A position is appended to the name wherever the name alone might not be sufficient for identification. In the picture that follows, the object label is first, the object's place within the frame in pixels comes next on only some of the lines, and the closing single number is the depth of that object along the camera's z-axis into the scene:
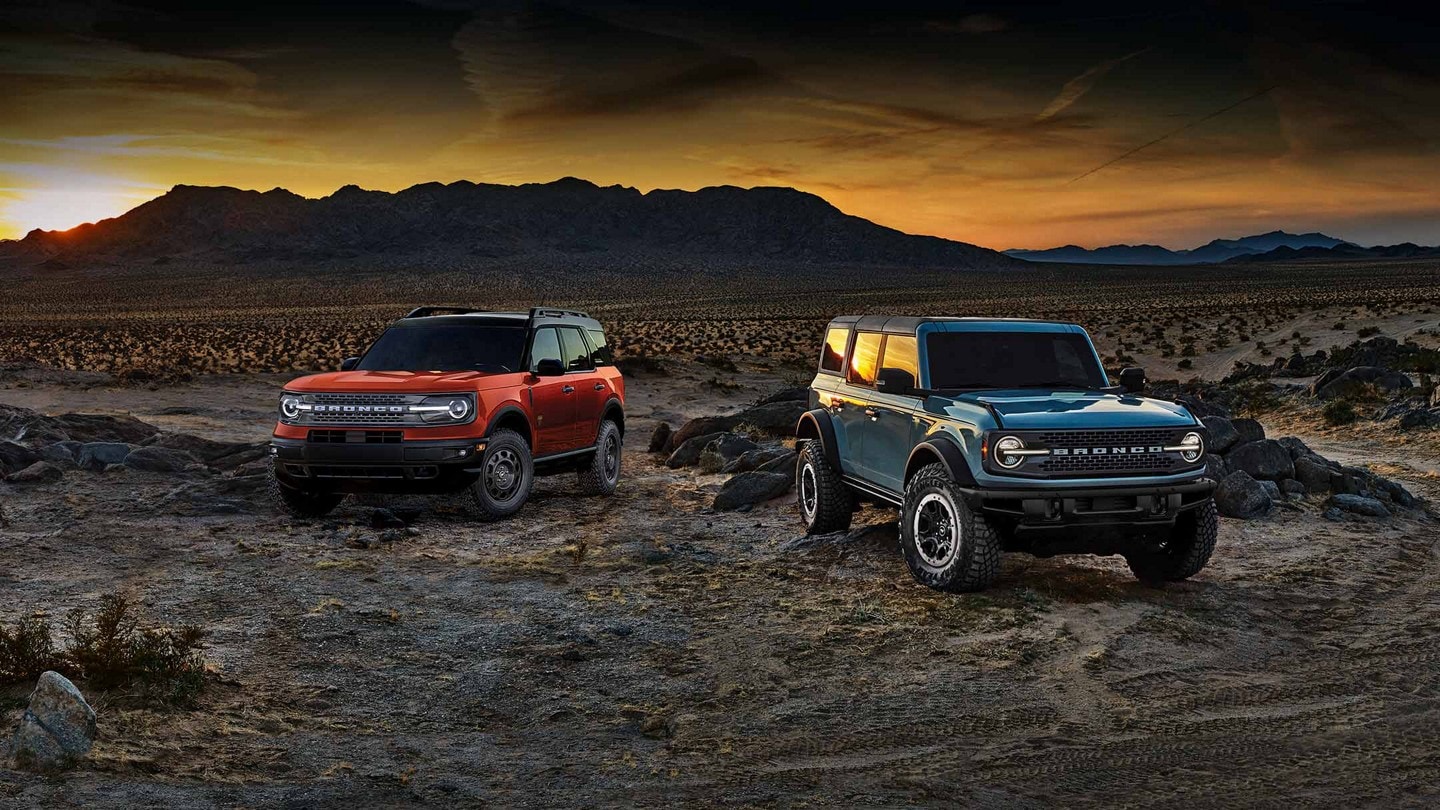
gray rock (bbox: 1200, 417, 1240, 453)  13.32
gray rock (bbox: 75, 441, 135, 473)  14.38
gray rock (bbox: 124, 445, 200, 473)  14.51
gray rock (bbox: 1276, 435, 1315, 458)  13.22
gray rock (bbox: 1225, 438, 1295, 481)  12.73
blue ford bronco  7.98
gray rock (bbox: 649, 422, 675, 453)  18.48
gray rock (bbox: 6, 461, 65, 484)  13.41
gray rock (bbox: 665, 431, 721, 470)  16.61
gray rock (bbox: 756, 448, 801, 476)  13.60
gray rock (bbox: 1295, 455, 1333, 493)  12.55
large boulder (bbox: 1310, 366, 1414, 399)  21.12
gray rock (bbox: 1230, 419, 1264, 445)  13.57
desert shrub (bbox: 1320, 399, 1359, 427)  19.17
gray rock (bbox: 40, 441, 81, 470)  14.44
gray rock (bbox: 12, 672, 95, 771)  5.29
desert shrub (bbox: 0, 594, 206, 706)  6.32
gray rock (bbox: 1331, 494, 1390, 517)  11.66
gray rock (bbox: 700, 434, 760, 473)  15.73
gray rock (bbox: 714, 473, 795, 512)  12.88
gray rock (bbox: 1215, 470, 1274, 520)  11.66
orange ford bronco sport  10.89
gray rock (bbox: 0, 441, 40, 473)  14.20
